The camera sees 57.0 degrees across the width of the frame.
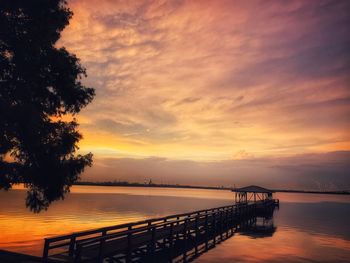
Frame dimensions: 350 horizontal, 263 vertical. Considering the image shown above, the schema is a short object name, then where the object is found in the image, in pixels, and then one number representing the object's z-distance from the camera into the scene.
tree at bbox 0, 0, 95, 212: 12.14
